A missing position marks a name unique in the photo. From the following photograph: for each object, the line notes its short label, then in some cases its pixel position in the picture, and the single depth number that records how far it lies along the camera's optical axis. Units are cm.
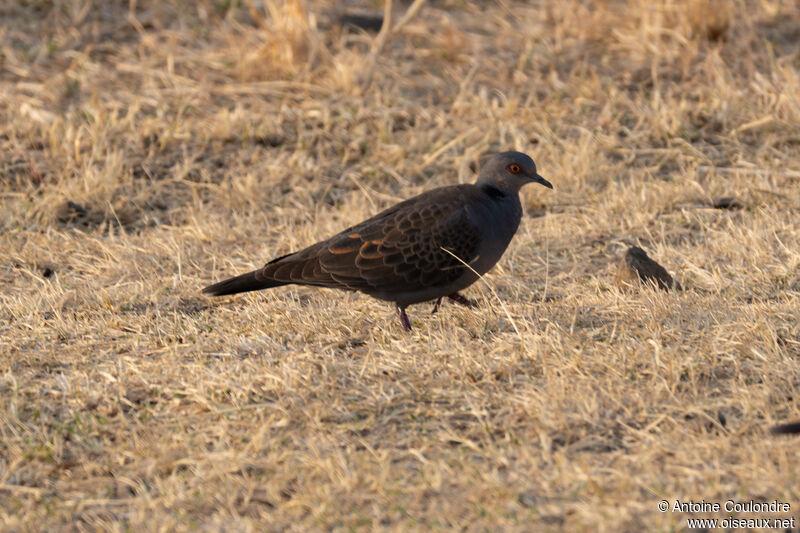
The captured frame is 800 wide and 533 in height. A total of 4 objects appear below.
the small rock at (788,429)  736
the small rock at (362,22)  2136
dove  1030
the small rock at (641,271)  1121
